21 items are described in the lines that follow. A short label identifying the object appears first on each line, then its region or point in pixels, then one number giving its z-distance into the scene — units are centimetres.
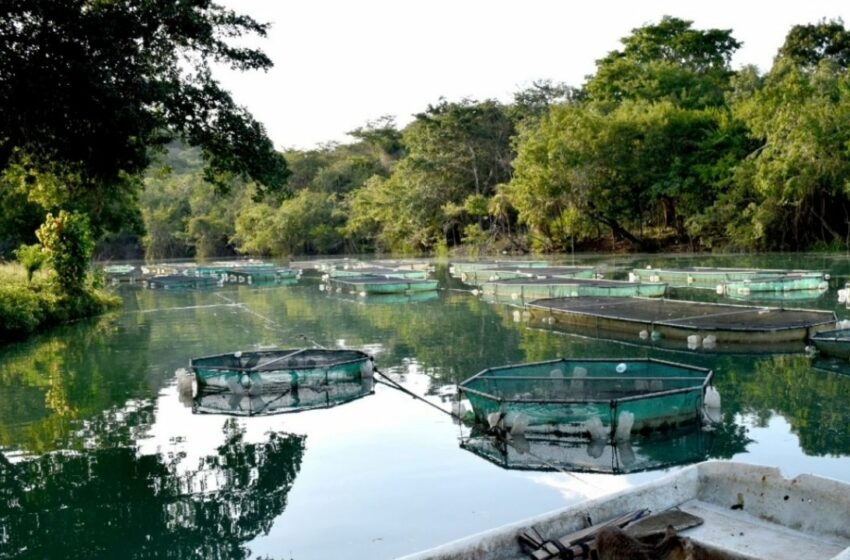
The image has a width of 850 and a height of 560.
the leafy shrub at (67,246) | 2692
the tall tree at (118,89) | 1357
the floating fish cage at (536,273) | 3269
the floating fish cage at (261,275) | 4616
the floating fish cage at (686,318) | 1617
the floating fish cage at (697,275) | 2866
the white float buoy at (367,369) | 1441
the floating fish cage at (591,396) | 979
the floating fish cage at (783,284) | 2611
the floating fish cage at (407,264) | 4836
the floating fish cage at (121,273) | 5256
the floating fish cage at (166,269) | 5340
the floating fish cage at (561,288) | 2530
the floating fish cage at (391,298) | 3120
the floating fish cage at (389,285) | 3381
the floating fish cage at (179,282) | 4316
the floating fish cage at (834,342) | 1426
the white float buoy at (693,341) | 1616
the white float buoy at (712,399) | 1045
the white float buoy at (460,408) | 1134
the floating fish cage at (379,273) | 3919
